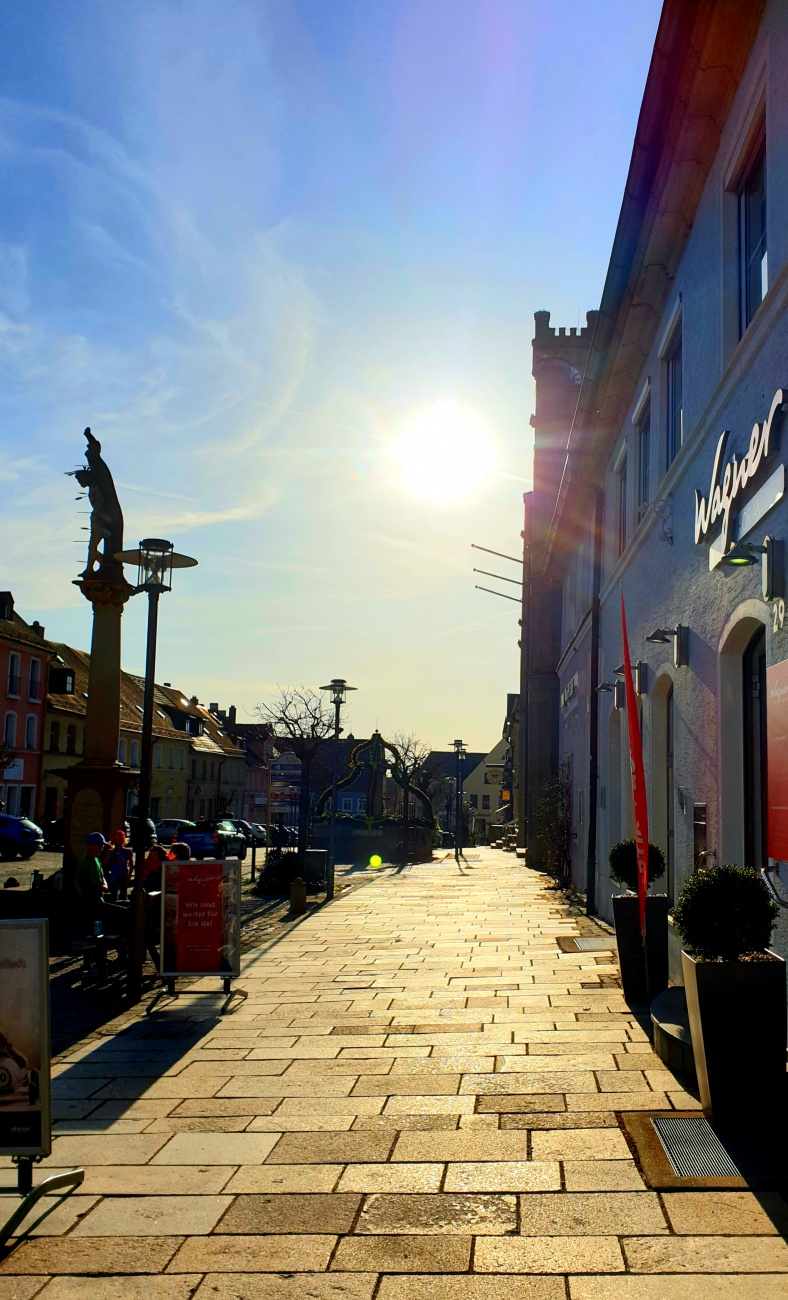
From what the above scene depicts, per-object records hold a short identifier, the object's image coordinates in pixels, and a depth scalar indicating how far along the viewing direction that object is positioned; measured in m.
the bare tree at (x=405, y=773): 42.30
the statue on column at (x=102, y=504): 20.25
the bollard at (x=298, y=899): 18.88
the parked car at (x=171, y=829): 43.16
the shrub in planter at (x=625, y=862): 10.12
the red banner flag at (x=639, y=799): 8.13
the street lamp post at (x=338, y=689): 25.11
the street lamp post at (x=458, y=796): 41.19
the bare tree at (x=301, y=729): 39.62
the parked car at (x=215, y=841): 39.41
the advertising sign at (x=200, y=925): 10.62
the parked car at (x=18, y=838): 37.62
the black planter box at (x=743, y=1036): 5.70
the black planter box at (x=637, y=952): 9.31
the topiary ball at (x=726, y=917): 5.92
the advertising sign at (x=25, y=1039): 5.15
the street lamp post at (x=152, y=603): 10.97
